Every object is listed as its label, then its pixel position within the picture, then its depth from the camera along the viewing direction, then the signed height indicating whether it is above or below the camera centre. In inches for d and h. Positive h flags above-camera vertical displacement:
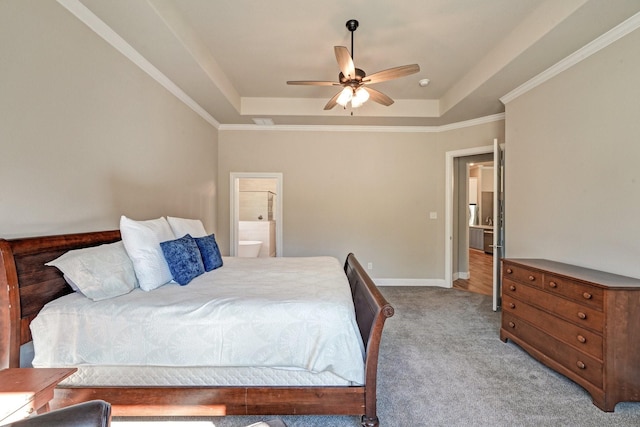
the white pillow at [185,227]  99.8 -6.6
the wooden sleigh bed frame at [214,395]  61.2 -41.7
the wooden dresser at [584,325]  71.1 -33.2
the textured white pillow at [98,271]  64.4 -14.9
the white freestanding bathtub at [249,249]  211.8 -29.8
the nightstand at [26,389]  40.2 -28.2
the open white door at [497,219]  135.6 -4.1
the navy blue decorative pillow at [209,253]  100.3 -15.9
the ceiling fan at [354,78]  89.7 +46.3
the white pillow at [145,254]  75.5 -12.3
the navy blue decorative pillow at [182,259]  82.0 -15.1
